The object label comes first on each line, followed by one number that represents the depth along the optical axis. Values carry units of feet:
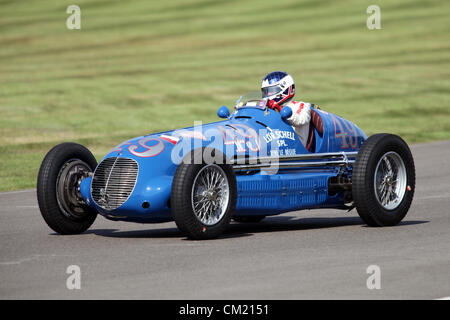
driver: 69.82
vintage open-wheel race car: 60.18
